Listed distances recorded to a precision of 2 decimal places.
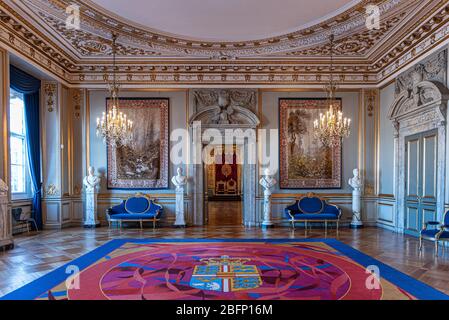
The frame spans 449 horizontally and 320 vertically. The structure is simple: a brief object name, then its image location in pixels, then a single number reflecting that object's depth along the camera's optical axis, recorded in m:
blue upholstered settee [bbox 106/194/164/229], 8.04
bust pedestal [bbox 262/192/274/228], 8.30
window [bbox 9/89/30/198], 7.67
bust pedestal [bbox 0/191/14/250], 5.66
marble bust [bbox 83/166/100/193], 8.23
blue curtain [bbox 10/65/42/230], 7.71
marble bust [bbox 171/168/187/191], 8.32
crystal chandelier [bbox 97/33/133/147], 6.71
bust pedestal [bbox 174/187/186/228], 8.35
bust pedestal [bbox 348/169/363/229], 8.25
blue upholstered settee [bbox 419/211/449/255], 5.24
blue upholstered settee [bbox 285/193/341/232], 7.91
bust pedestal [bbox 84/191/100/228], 8.27
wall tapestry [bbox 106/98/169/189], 8.62
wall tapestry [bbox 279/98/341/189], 8.63
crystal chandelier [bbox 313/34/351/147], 6.82
